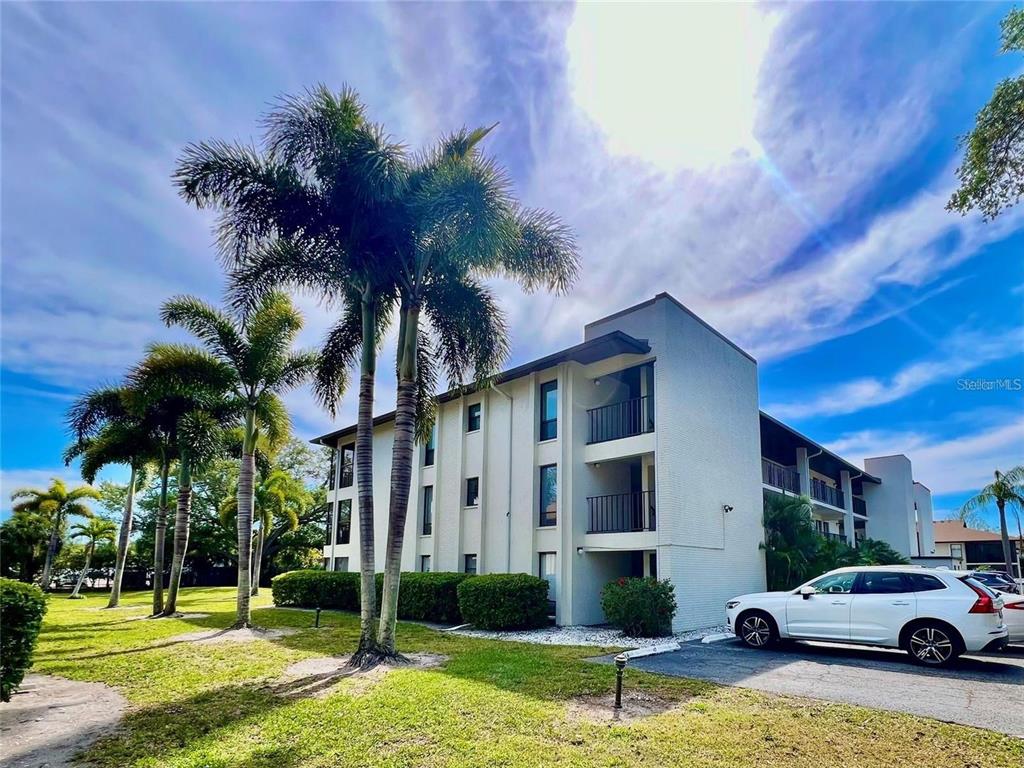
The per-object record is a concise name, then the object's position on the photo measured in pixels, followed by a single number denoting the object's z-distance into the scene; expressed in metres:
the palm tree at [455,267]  10.51
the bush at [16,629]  6.90
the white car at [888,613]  9.66
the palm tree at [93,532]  33.59
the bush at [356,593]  17.16
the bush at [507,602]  14.96
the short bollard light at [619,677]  7.04
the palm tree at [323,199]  10.55
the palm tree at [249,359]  15.58
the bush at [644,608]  13.73
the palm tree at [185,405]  15.61
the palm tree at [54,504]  31.22
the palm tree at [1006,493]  30.59
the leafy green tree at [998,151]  8.32
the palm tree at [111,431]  19.48
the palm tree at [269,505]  29.94
